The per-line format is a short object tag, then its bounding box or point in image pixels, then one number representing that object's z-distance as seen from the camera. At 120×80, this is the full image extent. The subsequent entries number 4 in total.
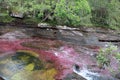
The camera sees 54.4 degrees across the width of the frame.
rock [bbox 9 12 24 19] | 15.08
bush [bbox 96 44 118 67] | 9.81
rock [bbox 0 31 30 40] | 12.62
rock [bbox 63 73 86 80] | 8.63
